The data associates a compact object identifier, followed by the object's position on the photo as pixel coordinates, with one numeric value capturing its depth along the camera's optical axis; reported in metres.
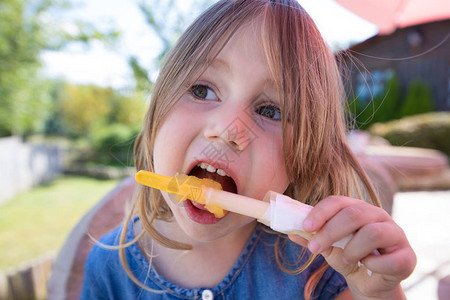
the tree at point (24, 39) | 5.22
